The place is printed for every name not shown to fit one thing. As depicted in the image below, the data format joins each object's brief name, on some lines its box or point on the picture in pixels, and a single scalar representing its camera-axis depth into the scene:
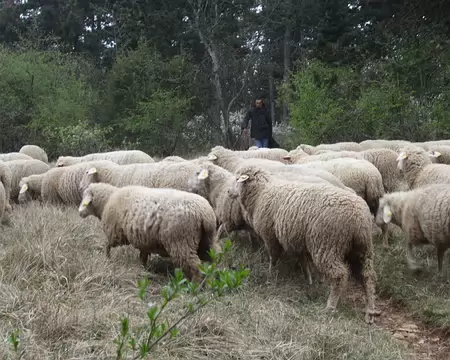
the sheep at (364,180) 7.75
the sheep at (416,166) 7.90
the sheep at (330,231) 5.12
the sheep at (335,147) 12.33
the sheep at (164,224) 5.48
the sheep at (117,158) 11.44
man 15.48
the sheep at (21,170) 11.21
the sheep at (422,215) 5.87
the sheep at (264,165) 7.26
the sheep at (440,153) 9.64
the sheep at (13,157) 13.00
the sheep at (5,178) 9.25
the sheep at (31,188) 10.41
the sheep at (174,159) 10.64
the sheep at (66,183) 9.86
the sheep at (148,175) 8.26
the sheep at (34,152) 16.00
